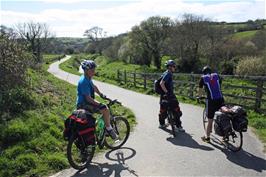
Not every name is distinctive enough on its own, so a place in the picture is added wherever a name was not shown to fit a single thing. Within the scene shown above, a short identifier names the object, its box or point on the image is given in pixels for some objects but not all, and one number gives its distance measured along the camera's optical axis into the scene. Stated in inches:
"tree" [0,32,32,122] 340.2
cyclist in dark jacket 329.7
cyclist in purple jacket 285.9
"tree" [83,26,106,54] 3548.2
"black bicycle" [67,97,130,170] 235.5
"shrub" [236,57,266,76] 1153.4
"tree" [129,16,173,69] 1683.1
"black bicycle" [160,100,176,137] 322.3
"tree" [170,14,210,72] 1503.4
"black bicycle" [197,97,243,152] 264.8
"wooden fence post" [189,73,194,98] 579.8
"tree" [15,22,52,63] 2272.3
